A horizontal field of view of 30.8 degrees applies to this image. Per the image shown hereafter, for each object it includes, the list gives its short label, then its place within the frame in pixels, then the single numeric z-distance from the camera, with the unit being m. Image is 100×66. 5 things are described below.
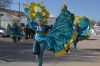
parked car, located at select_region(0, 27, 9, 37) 23.97
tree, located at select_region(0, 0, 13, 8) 24.02
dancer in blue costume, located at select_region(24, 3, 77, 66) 5.91
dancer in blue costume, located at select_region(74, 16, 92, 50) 12.53
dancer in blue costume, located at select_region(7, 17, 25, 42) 16.64
